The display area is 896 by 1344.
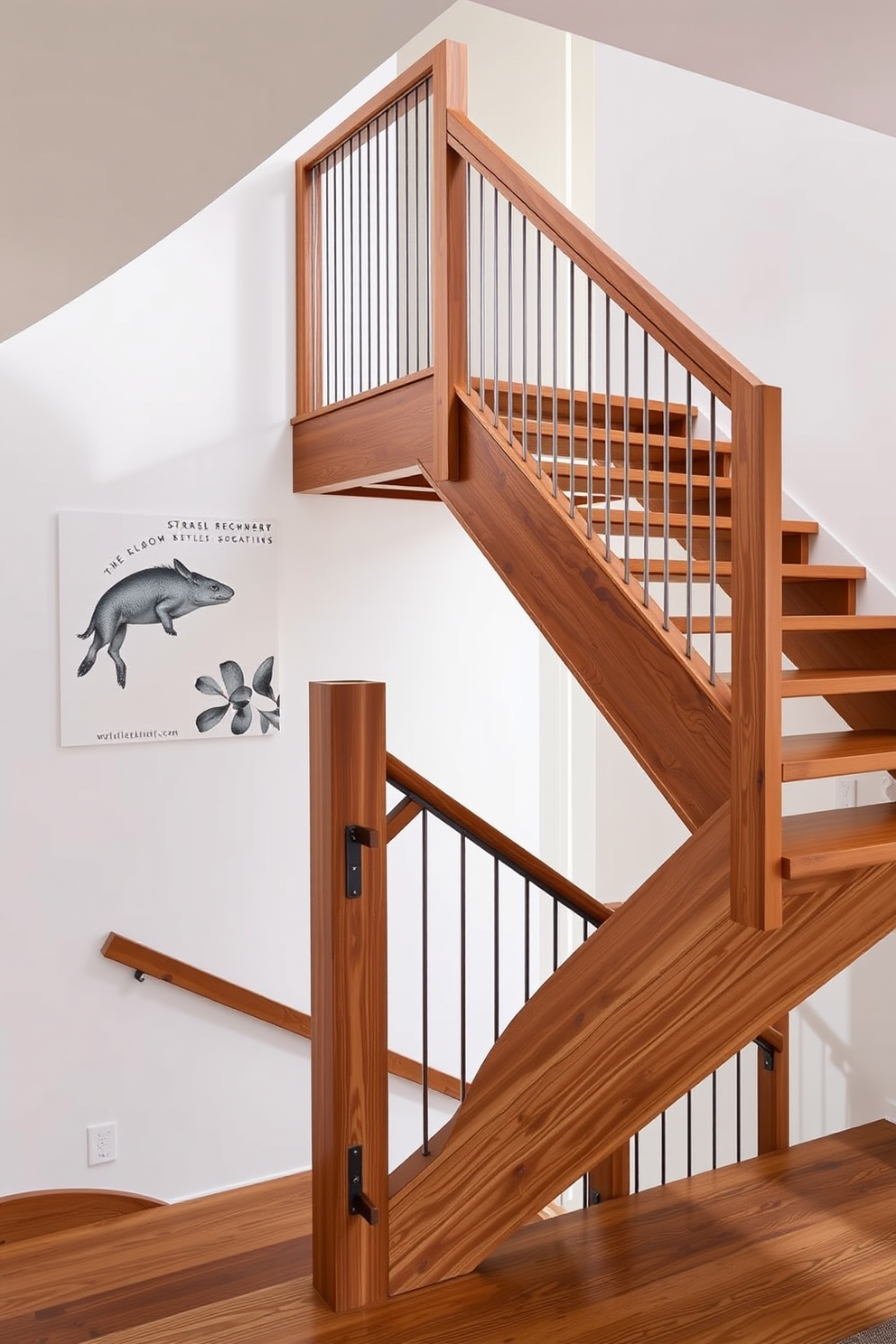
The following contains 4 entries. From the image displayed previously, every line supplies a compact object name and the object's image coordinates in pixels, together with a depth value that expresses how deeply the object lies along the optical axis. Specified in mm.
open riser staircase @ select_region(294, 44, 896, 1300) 2014
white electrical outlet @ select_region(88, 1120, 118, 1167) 4043
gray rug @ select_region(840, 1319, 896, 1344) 2262
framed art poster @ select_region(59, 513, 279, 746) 4004
